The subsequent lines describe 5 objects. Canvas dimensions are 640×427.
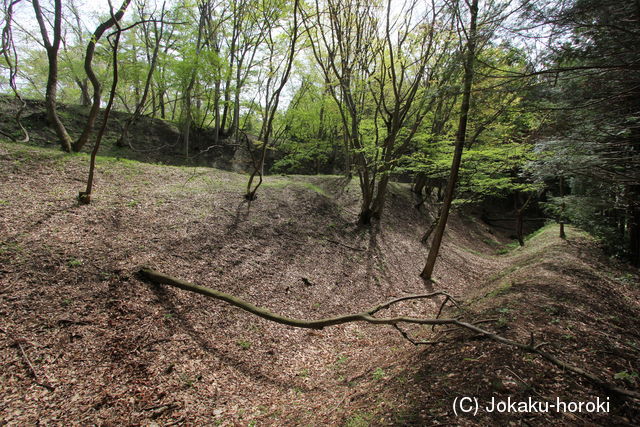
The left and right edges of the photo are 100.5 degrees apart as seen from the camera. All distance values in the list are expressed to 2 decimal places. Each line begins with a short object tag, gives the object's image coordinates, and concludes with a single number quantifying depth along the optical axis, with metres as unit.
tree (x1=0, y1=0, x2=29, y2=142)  7.48
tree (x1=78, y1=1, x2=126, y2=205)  5.44
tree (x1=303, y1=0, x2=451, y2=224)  9.16
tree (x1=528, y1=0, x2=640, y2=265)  4.02
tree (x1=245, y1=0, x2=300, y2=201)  7.51
